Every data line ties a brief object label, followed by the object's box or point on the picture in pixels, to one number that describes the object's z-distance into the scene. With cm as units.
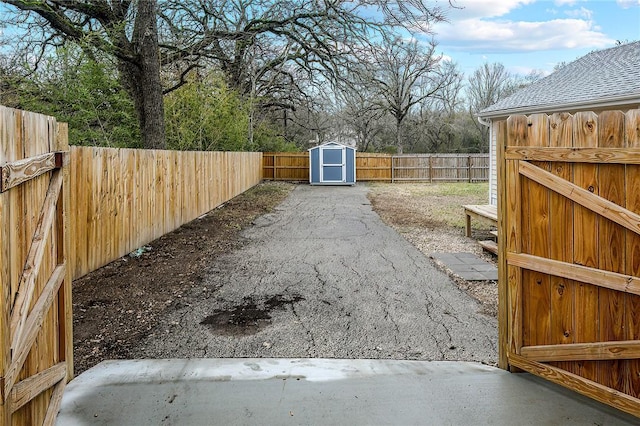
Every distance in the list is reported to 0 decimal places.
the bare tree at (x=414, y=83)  2622
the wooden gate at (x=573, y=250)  228
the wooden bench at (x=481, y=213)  768
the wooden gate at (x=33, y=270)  169
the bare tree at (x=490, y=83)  3341
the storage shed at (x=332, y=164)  2291
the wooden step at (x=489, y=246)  707
